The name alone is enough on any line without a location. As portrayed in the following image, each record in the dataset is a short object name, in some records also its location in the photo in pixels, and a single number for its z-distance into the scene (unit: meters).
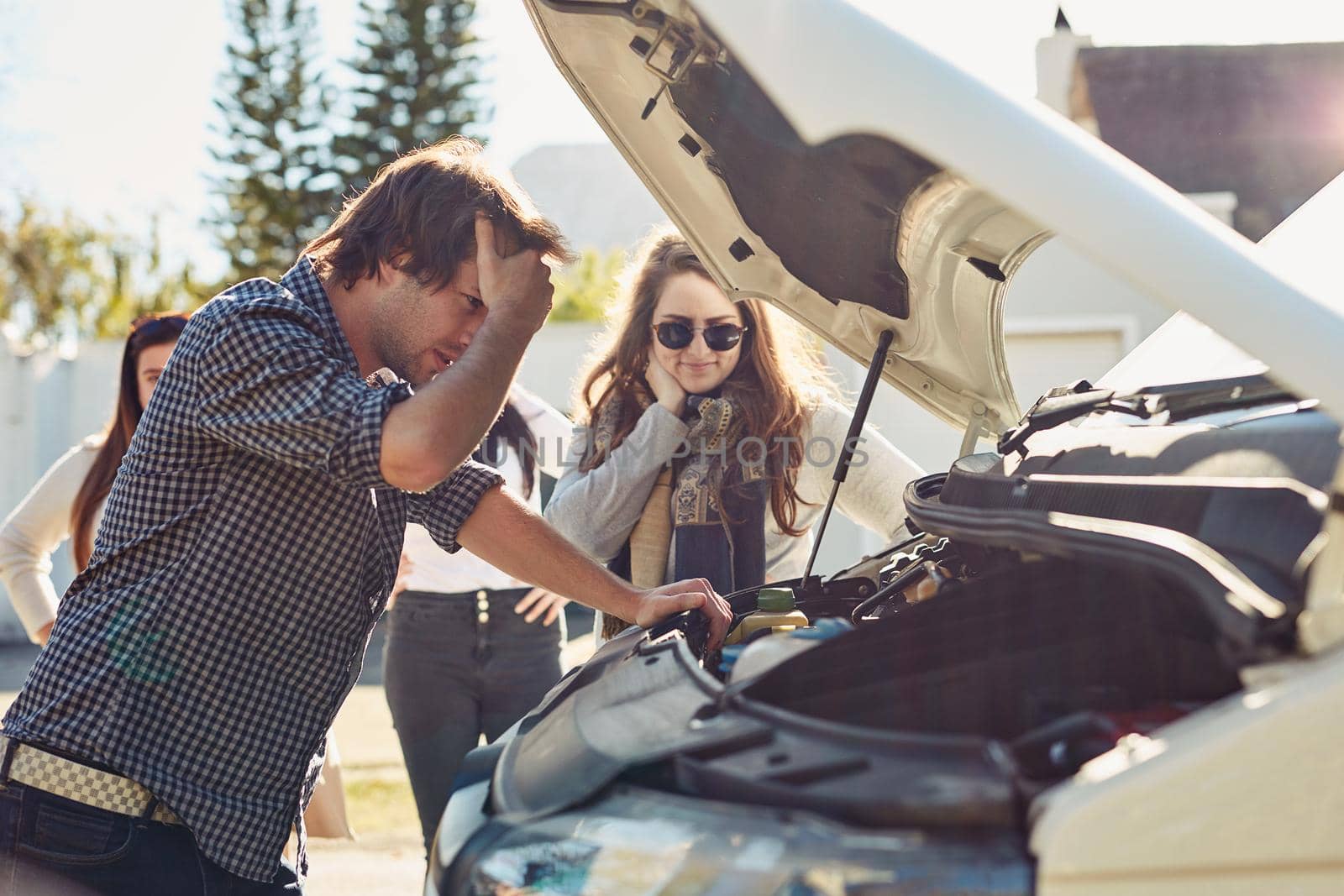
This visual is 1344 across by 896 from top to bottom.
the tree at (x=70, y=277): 30.80
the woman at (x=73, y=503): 3.80
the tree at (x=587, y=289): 28.91
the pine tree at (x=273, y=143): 28.23
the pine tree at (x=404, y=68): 28.34
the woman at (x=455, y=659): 3.90
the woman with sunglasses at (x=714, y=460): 3.42
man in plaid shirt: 2.03
